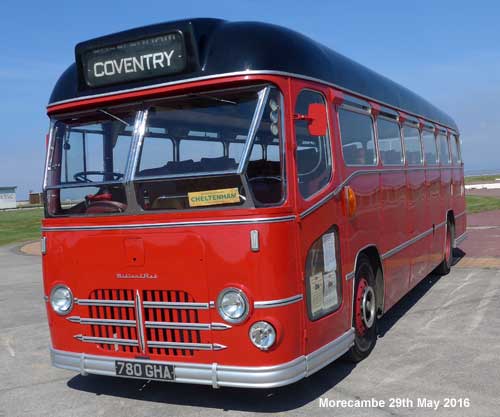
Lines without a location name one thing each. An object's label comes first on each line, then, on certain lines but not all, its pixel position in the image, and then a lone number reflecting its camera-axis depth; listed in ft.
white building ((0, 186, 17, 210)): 191.62
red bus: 14.70
